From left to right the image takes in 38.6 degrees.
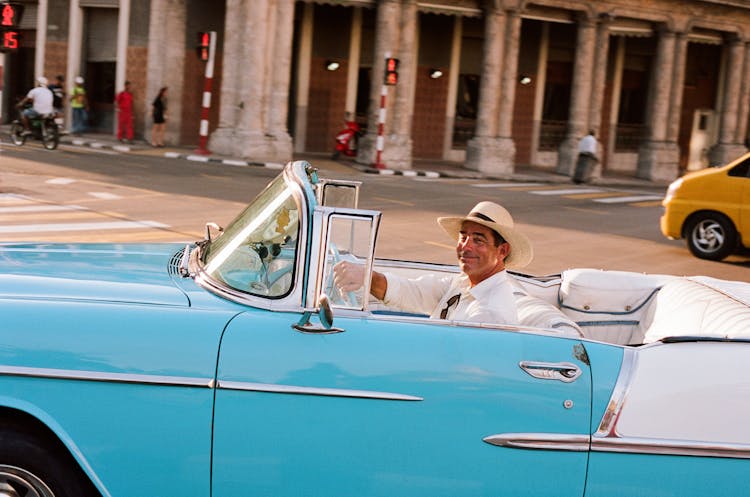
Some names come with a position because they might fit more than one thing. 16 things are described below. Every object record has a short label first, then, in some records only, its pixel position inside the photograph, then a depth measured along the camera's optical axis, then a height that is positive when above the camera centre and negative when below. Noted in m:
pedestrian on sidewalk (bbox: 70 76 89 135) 31.81 -0.05
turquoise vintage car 3.64 -0.94
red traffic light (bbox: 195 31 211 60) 26.62 +1.72
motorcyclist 26.58 -0.08
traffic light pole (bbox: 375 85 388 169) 29.16 -0.04
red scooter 30.61 -0.39
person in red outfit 30.64 -0.15
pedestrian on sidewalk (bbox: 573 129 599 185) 31.53 -0.49
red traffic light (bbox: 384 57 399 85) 28.72 +1.56
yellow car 15.73 -0.84
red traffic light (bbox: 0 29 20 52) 18.02 +1.00
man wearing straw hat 4.59 -0.66
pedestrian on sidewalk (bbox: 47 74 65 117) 32.03 +0.29
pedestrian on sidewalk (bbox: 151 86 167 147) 29.78 -0.16
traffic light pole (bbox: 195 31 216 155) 26.53 +0.52
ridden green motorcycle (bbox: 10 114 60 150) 26.58 -0.71
